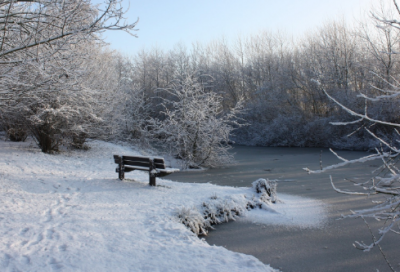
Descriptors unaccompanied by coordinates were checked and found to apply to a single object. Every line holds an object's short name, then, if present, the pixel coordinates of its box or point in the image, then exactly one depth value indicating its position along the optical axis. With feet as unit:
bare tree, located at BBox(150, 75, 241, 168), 47.67
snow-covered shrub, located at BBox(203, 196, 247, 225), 21.82
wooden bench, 27.37
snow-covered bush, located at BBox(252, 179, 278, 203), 25.73
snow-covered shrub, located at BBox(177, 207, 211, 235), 19.47
